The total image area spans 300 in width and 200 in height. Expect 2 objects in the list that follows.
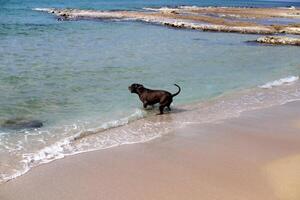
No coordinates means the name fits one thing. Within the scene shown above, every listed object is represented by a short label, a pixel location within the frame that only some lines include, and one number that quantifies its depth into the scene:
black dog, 11.42
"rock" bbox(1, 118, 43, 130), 9.79
